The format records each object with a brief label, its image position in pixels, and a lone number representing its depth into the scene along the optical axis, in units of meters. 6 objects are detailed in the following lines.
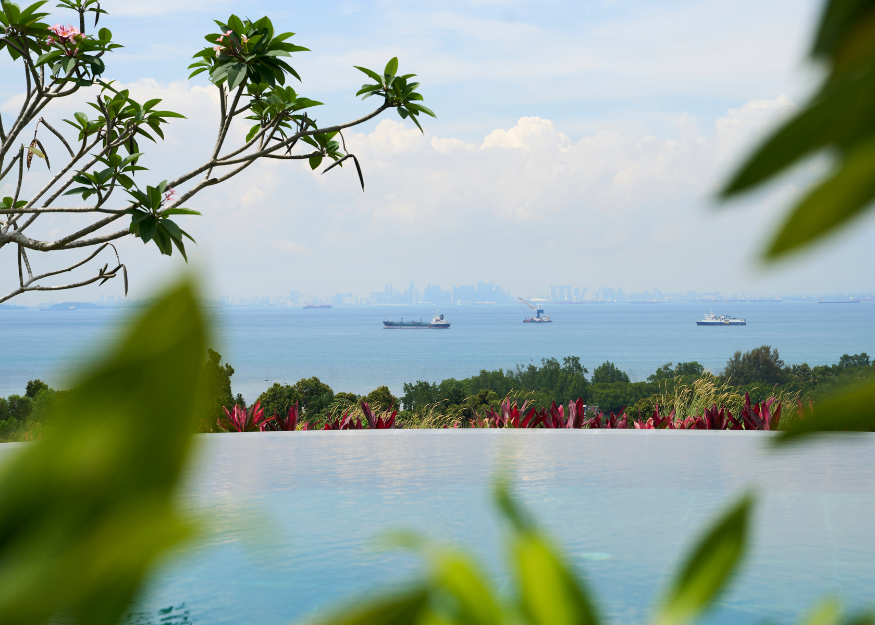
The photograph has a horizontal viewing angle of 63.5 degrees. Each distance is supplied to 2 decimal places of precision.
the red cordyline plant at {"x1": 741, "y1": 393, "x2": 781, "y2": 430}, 7.76
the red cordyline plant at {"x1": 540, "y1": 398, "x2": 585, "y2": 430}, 8.33
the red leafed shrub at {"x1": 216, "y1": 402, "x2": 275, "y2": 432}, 8.28
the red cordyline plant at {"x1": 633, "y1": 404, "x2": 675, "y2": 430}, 8.33
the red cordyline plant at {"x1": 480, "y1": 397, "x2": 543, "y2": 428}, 8.26
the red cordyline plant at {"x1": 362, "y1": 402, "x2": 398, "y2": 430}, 8.48
